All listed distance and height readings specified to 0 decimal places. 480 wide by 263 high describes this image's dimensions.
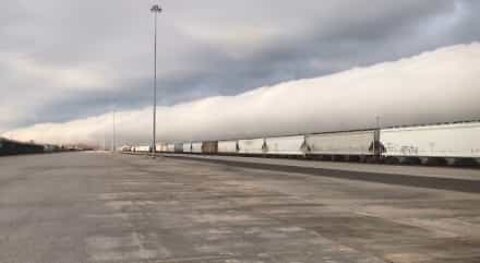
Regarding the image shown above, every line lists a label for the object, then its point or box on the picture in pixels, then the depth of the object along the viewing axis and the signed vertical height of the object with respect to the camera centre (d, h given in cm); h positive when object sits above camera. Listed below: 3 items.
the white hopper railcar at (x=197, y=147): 13840 +183
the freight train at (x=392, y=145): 4644 +84
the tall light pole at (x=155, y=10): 8400 +1775
